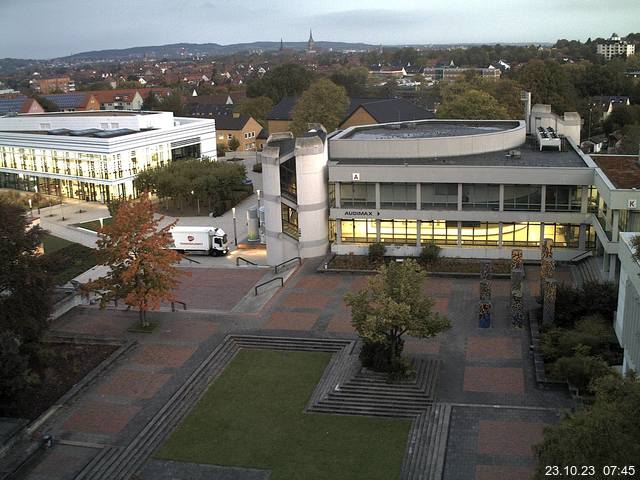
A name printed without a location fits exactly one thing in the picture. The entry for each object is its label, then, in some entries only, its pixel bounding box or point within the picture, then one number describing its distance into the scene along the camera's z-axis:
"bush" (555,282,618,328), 30.38
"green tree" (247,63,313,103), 130.50
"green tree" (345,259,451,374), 26.14
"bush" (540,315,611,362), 26.83
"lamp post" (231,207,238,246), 50.27
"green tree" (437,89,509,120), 67.69
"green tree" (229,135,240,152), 96.50
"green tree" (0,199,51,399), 26.00
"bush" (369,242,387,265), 41.12
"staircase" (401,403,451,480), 21.53
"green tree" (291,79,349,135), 79.75
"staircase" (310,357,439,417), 25.25
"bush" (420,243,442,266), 40.34
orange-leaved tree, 32.03
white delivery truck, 46.38
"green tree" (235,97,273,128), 110.32
